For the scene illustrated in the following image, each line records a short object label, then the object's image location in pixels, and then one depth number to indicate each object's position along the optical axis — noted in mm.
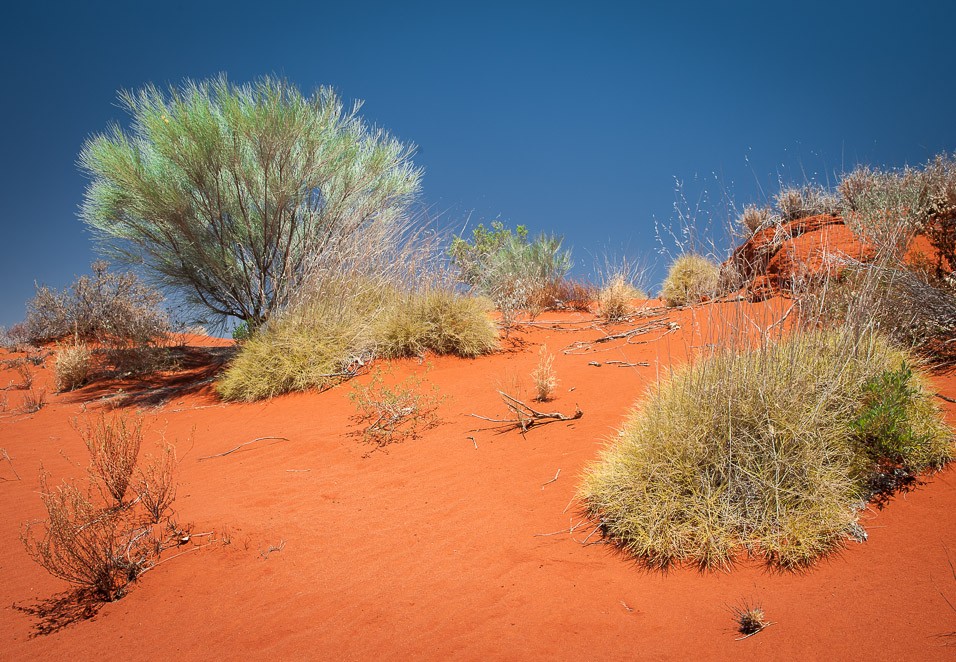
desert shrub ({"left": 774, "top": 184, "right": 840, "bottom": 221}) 8922
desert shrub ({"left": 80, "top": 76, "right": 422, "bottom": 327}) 9688
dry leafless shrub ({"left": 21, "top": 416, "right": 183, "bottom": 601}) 3305
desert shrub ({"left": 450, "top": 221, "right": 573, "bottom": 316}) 11062
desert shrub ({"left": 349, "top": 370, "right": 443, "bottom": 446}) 6441
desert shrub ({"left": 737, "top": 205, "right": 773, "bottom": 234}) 10570
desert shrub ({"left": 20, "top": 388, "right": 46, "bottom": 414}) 9875
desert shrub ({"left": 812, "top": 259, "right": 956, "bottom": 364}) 5238
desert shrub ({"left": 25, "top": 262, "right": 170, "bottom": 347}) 12320
